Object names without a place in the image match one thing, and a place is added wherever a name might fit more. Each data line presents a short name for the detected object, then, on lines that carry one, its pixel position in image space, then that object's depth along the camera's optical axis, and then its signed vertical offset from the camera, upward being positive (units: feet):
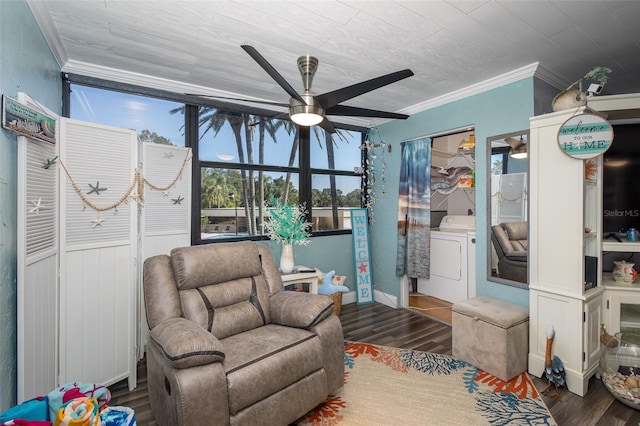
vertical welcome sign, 13.71 -2.03
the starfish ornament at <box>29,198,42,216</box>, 5.54 +0.10
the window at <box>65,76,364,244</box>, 9.43 +2.24
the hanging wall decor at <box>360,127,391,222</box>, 14.02 +2.09
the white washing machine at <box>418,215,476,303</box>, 12.79 -2.17
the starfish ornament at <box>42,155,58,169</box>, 6.02 +0.98
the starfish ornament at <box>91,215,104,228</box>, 7.07 -0.22
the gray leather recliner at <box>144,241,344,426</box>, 4.99 -2.63
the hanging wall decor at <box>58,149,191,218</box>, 6.78 +0.48
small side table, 9.97 -2.23
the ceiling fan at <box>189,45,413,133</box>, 6.23 +2.49
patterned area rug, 6.34 -4.28
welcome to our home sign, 6.92 +1.75
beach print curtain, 12.21 +0.06
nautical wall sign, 4.71 +1.55
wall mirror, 8.84 +0.08
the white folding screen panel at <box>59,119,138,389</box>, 6.70 -0.98
